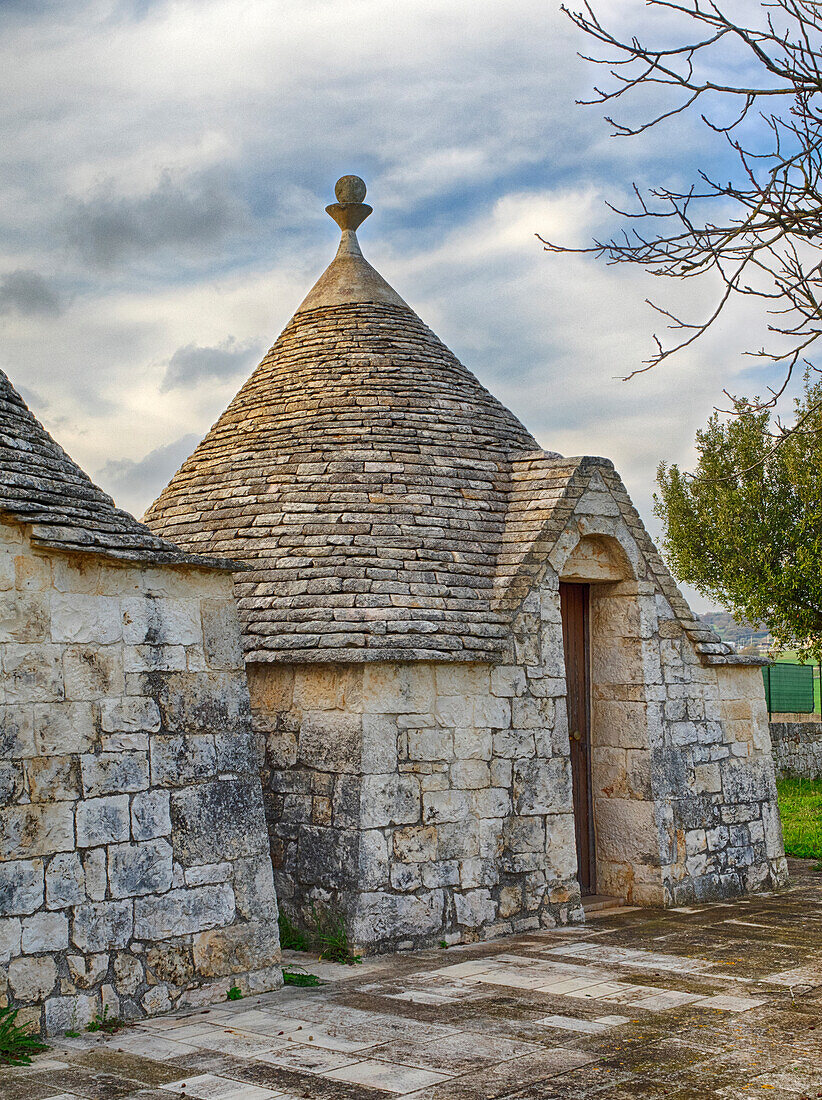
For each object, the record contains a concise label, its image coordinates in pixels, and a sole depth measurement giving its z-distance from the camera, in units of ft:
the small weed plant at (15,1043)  16.94
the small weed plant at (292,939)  24.34
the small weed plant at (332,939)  23.16
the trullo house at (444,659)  24.25
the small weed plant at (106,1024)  18.43
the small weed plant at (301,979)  21.58
